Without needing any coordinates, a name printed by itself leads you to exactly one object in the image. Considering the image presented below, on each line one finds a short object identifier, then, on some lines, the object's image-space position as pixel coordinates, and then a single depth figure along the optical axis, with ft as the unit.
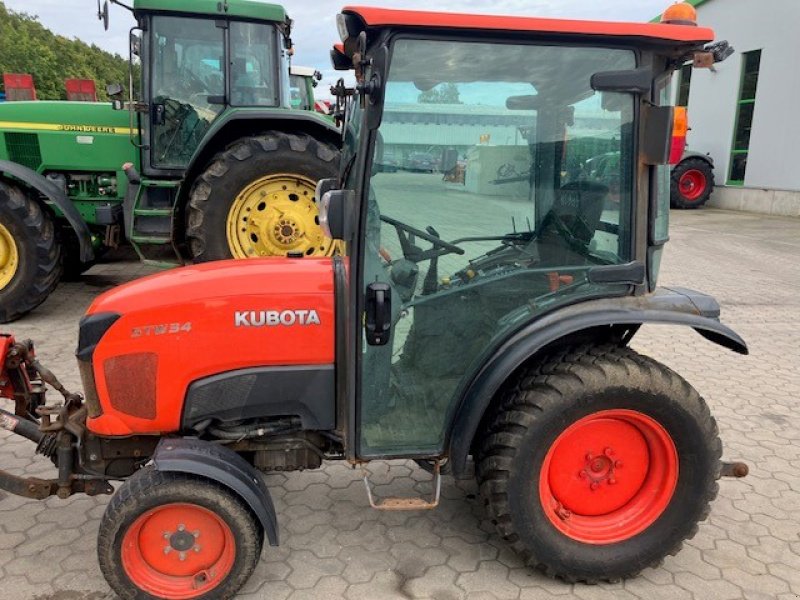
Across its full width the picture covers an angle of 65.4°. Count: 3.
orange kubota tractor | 6.55
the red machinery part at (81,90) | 44.70
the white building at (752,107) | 41.81
